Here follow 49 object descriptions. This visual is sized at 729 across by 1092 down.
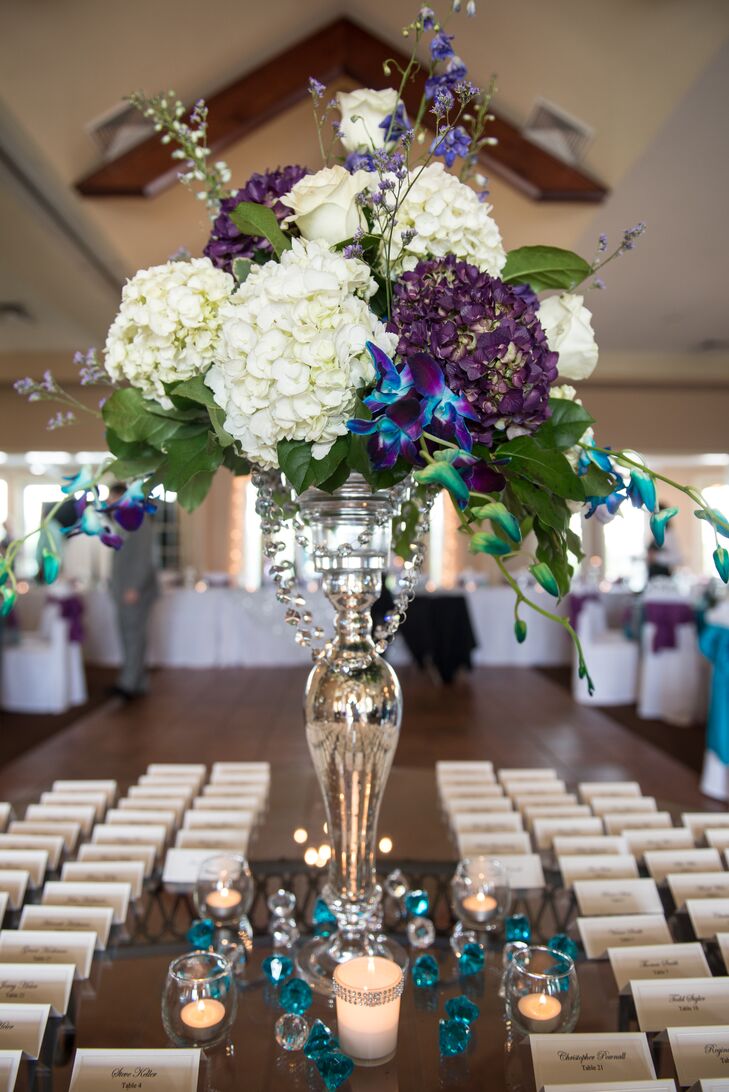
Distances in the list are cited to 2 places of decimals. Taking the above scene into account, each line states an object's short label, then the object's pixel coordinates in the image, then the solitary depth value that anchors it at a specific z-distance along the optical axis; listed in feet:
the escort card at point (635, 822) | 3.99
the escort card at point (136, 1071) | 2.17
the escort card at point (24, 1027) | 2.33
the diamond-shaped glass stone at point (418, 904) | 3.30
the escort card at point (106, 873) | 3.43
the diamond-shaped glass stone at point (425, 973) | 2.83
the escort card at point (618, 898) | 3.27
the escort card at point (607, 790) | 4.47
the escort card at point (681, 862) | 3.53
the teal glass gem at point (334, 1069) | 2.22
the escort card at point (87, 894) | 3.22
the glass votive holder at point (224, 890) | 3.28
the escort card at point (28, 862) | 3.43
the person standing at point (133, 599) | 18.40
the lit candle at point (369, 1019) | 2.35
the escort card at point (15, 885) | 3.22
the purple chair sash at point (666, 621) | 16.90
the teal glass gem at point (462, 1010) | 2.56
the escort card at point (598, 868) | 3.48
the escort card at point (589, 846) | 3.66
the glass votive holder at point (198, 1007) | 2.41
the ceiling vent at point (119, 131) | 15.14
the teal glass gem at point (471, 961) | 2.92
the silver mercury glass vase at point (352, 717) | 2.93
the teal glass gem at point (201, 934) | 3.10
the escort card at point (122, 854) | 3.61
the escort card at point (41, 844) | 3.65
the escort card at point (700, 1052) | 2.22
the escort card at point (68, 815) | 4.09
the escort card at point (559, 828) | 3.89
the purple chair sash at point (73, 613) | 17.85
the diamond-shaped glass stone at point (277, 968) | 2.83
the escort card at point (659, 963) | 2.75
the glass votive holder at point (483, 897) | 3.27
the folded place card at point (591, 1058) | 2.21
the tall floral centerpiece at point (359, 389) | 2.26
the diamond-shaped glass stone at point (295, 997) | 2.66
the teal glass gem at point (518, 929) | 3.14
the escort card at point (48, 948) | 2.82
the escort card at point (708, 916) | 3.05
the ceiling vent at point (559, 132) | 14.64
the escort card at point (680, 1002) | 2.49
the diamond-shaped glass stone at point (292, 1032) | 2.43
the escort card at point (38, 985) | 2.58
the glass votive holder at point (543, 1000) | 2.47
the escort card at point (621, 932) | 3.01
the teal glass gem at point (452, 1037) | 2.41
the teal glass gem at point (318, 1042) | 2.37
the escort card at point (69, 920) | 3.05
